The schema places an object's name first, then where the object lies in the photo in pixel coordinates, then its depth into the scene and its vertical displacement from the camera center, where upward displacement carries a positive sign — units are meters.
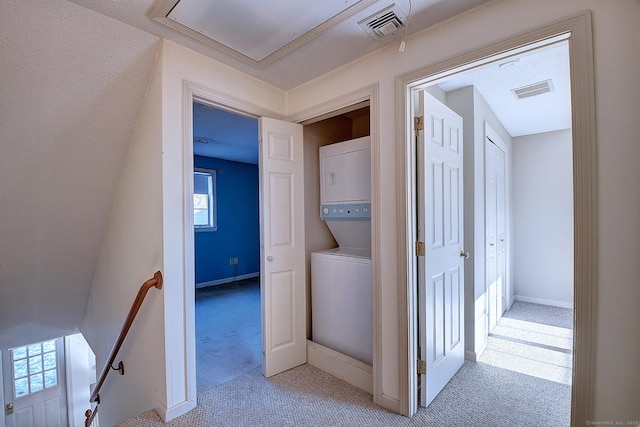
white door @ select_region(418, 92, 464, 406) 1.81 -0.25
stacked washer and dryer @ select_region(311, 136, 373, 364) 2.18 -0.39
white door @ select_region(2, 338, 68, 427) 3.97 -2.52
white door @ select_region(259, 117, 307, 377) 2.20 -0.28
